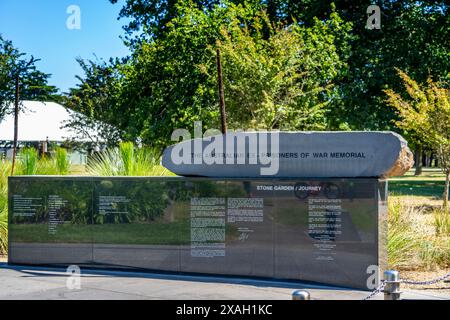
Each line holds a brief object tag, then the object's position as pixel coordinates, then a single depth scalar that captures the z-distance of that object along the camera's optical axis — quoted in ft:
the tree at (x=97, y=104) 95.25
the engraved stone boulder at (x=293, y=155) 31.71
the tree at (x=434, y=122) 62.08
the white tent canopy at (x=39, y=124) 133.69
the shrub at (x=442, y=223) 41.82
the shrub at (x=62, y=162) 54.39
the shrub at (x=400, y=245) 35.70
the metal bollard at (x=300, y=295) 16.88
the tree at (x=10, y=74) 101.24
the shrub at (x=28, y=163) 52.80
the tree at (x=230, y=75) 67.67
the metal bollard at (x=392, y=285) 21.11
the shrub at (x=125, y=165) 44.47
